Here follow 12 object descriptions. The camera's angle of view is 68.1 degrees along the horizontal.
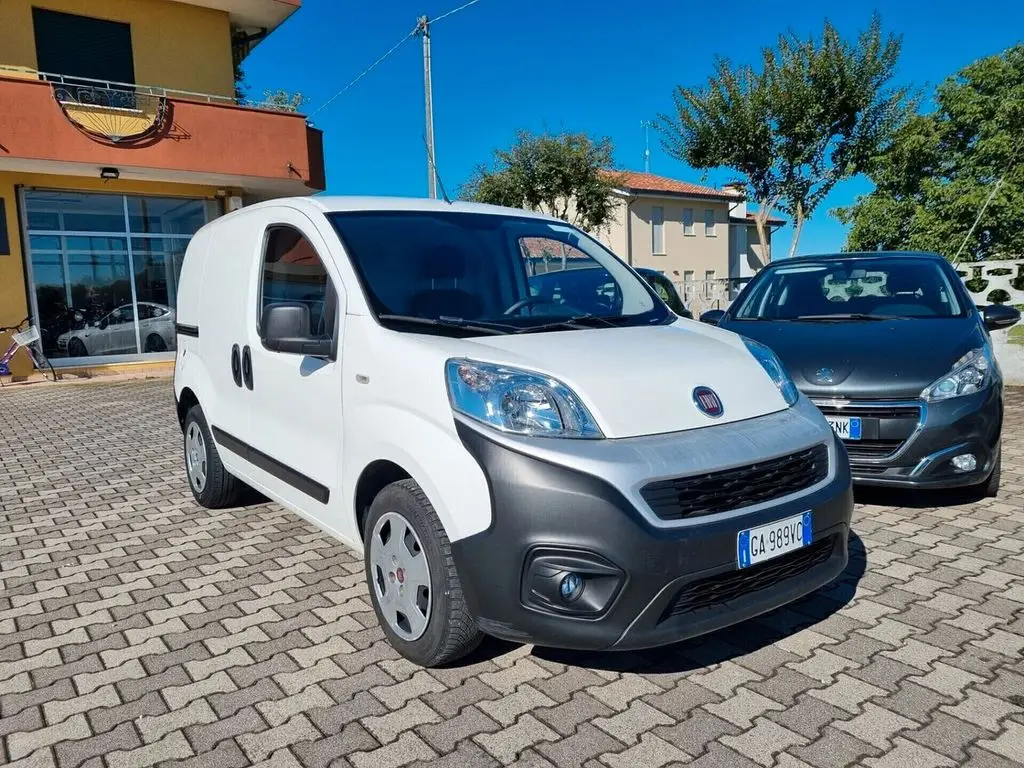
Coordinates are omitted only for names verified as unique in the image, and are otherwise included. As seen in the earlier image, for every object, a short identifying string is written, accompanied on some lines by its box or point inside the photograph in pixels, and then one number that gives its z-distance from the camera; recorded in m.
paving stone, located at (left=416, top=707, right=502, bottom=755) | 2.38
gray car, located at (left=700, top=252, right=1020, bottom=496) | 4.18
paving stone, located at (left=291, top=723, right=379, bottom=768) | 2.31
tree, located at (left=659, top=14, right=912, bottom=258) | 18.45
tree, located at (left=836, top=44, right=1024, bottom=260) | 17.36
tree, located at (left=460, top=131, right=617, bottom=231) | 24.83
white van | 2.35
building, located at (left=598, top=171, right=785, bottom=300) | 35.22
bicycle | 12.70
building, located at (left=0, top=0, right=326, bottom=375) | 12.60
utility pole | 16.17
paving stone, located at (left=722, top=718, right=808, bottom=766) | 2.28
